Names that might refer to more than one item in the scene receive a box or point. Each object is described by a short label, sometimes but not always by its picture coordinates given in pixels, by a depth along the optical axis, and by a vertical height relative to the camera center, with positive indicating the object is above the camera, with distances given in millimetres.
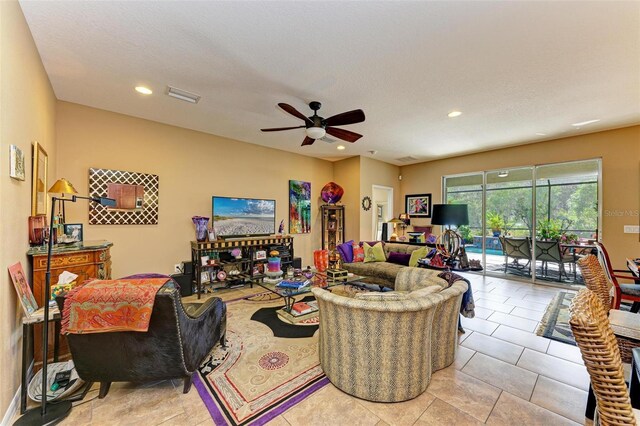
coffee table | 3229 -978
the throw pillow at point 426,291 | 1978 -619
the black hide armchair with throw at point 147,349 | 1743 -982
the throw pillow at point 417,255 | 4512 -720
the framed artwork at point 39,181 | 2309 +292
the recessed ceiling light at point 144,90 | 3102 +1511
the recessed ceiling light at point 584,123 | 4038 +1525
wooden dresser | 2244 -525
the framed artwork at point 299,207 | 6035 +159
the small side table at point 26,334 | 1791 -917
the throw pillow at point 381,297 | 1878 -635
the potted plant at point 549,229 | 5100 -263
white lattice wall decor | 3678 +222
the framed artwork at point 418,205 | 6906 +277
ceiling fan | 2811 +1101
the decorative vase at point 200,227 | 4461 -261
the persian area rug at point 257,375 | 1833 -1406
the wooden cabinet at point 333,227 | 6551 -344
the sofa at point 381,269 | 4339 -985
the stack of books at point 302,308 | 3434 -1332
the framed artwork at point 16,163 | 1747 +343
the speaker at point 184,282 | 4137 -1163
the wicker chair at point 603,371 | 883 -553
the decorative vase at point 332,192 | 6273 +537
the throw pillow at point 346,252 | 4996 -753
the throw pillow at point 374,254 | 4926 -779
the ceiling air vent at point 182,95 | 3124 +1500
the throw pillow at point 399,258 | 4803 -840
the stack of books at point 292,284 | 3221 -913
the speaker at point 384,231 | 6824 -449
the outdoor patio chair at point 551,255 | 4938 -778
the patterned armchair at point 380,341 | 1786 -935
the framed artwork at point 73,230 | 3273 -252
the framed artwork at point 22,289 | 1780 -579
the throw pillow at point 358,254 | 4984 -789
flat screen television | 4832 -68
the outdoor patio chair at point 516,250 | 5406 -743
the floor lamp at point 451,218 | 5164 -62
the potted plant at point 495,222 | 5820 -159
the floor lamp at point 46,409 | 1675 -1390
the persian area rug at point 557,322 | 2920 -1378
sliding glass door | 4836 -22
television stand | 4379 -876
